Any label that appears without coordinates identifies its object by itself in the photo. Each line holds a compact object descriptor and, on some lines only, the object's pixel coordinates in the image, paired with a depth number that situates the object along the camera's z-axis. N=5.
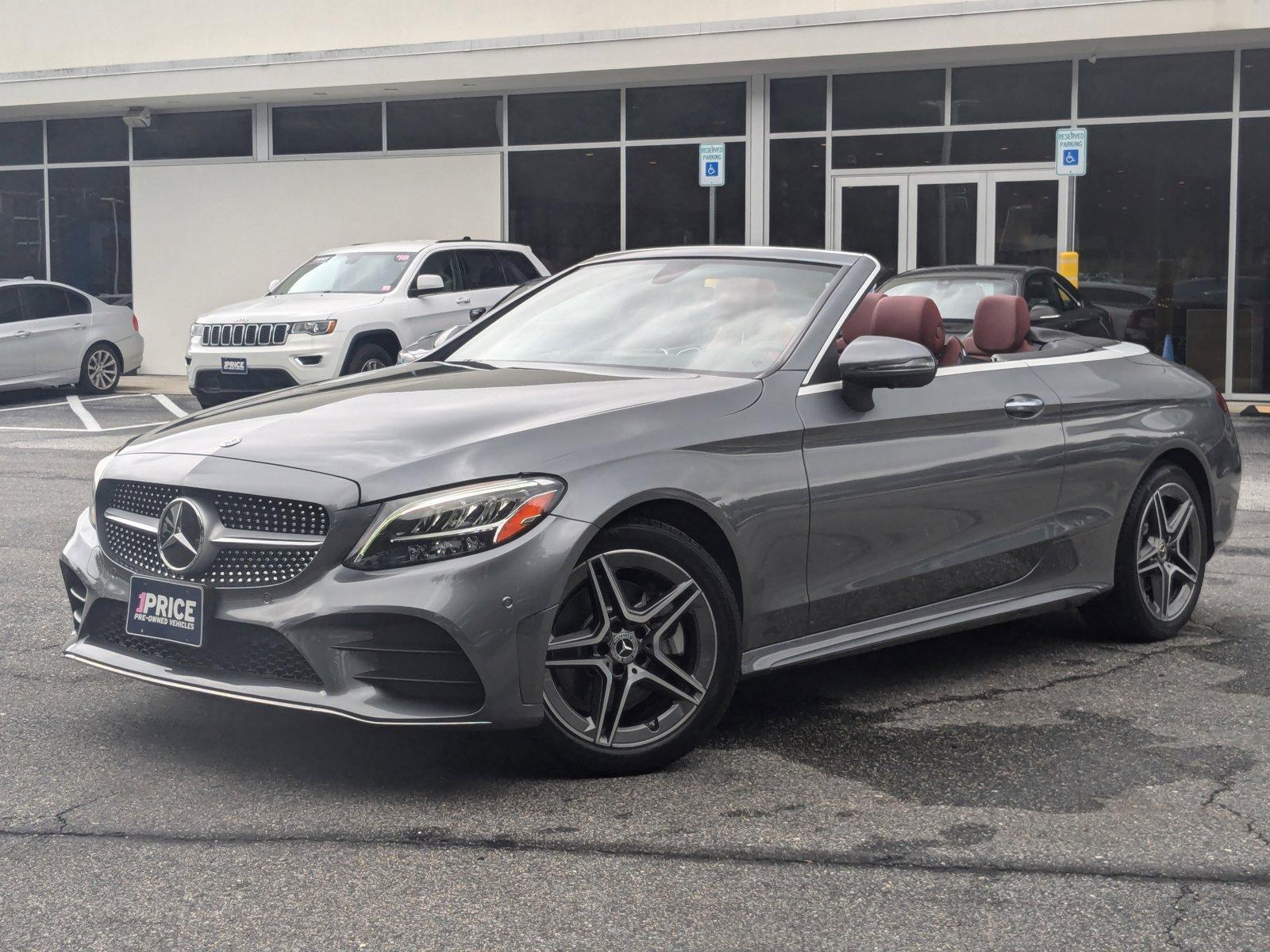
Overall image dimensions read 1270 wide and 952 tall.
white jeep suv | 15.30
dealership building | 19.19
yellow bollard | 18.83
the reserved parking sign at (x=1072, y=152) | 17.72
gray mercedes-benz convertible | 4.10
